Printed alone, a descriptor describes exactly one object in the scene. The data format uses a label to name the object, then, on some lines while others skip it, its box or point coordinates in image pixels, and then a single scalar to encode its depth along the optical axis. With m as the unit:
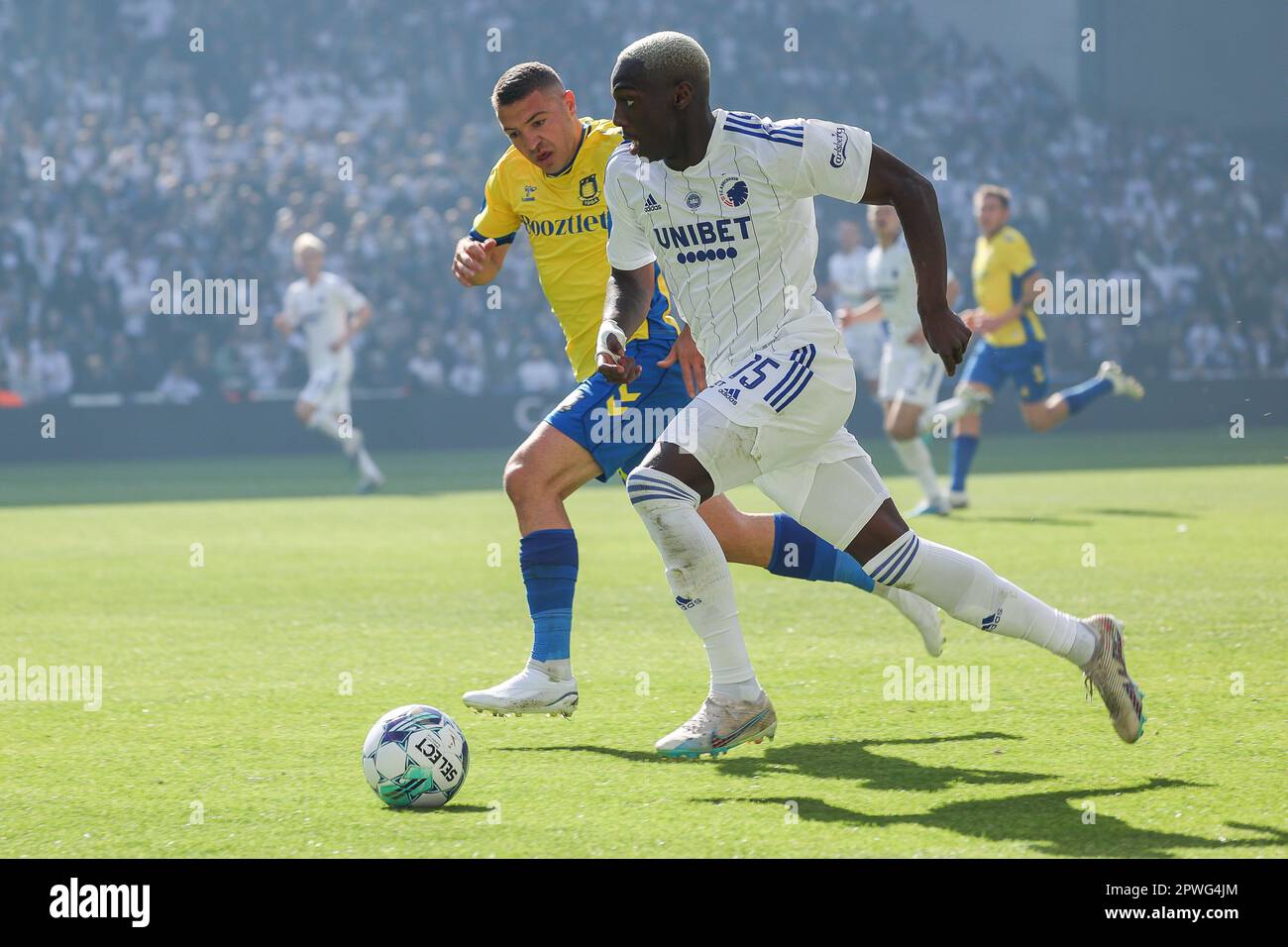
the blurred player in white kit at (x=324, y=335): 18.48
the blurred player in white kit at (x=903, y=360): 13.77
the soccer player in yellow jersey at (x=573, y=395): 6.12
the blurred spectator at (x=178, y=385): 23.34
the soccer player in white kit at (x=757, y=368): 5.12
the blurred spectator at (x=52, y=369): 23.17
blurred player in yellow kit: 14.48
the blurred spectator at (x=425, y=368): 24.73
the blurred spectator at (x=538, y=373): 24.58
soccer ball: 4.82
